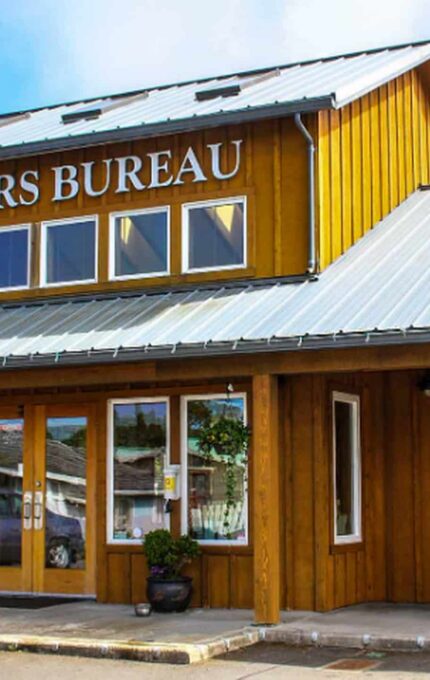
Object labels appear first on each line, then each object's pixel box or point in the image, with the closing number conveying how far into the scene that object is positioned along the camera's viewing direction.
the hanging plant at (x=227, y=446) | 12.88
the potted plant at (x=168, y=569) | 12.71
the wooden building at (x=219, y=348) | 12.05
